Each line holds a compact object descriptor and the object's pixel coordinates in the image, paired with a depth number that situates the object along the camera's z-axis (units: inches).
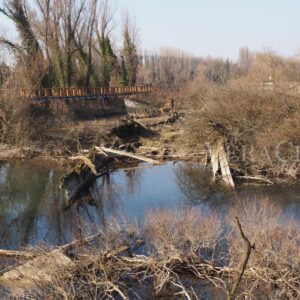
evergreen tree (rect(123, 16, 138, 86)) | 1962.4
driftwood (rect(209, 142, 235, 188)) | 724.0
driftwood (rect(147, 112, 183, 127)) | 1174.3
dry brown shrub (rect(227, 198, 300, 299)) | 349.4
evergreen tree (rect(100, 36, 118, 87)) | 1772.9
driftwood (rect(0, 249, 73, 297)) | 326.0
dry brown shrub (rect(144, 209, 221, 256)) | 396.8
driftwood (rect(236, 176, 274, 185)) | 713.0
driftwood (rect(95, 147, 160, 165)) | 871.1
